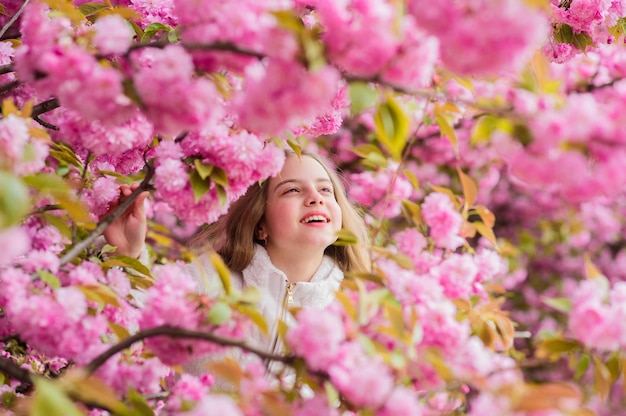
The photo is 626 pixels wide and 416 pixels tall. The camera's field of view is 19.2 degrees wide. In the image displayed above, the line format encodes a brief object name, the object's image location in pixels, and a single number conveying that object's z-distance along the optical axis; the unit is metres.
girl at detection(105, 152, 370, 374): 2.95
